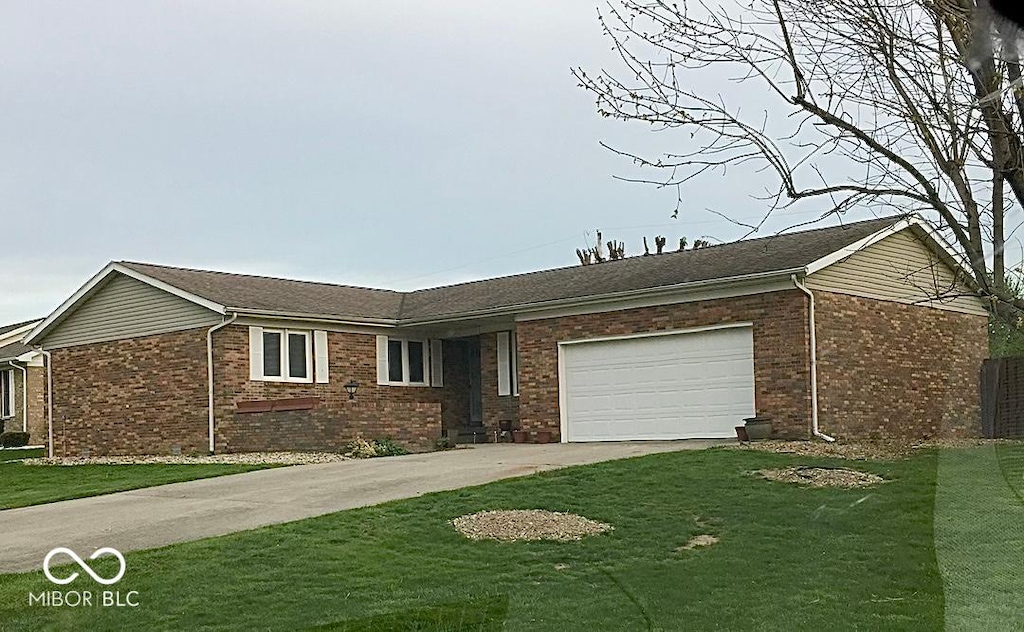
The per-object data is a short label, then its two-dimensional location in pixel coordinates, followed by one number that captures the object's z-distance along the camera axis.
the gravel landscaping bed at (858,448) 16.67
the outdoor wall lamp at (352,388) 25.91
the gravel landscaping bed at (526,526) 11.52
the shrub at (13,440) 36.47
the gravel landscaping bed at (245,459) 20.95
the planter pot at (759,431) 19.75
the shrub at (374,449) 22.08
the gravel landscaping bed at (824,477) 13.90
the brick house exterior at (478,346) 20.52
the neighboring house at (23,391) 37.81
